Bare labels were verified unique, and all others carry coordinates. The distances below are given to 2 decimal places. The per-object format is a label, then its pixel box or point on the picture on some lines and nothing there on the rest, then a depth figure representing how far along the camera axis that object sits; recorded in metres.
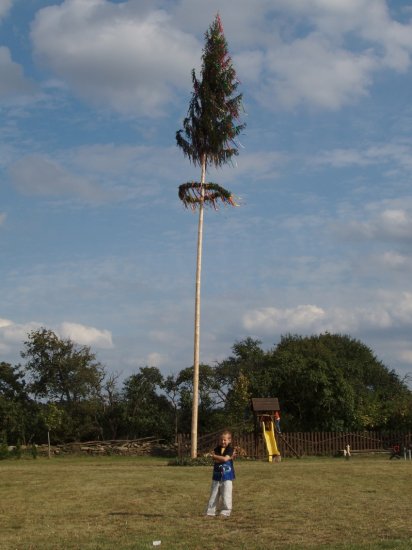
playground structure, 31.70
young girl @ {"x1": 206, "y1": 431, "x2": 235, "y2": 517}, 12.33
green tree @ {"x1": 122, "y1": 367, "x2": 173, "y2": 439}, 45.16
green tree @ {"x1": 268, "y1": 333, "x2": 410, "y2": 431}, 41.19
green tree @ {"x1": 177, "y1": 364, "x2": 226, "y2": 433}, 45.68
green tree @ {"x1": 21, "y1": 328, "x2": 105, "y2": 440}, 46.53
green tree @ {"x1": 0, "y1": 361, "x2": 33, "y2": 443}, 43.25
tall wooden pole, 30.95
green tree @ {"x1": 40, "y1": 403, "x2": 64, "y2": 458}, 39.44
